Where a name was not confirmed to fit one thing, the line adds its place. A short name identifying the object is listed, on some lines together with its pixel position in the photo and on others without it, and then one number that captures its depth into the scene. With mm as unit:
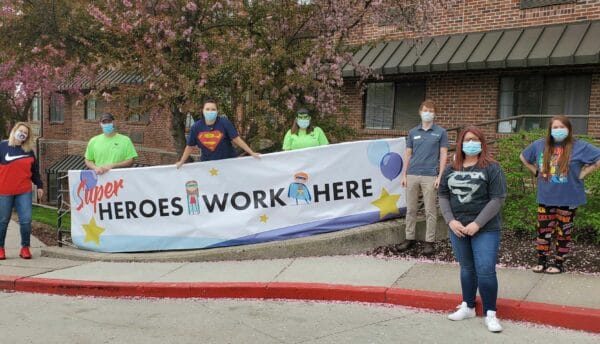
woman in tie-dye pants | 5383
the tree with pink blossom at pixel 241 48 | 8141
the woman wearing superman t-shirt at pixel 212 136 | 6750
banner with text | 7004
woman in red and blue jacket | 7117
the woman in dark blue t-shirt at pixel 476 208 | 4309
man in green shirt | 7332
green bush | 6469
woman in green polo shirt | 7137
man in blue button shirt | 6121
